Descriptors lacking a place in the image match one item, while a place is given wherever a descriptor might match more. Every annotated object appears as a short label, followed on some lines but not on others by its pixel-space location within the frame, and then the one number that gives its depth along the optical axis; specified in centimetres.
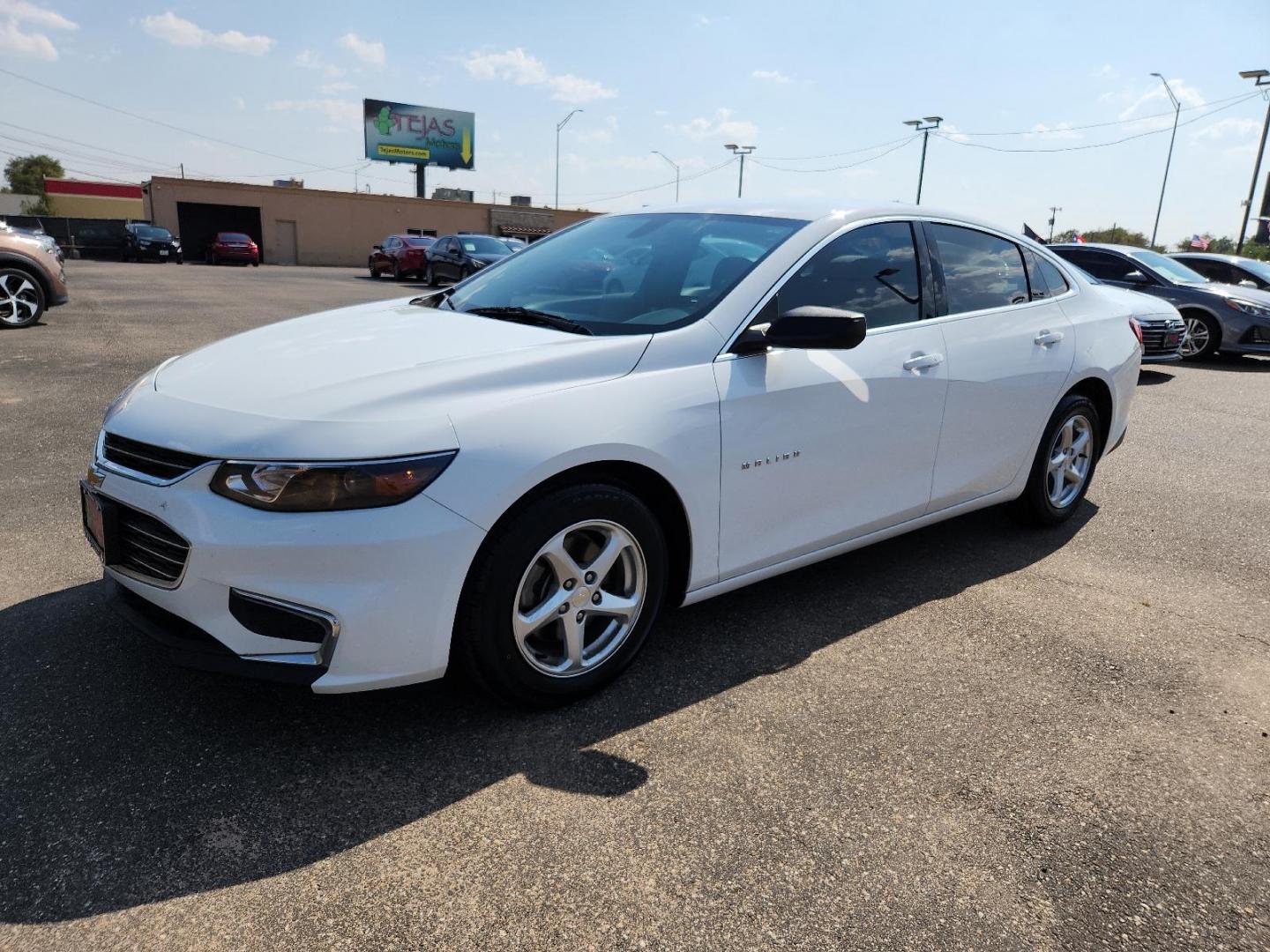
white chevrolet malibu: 247
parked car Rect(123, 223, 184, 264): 3675
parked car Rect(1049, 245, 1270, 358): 1260
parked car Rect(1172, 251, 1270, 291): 1425
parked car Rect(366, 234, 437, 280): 2912
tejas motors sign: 6084
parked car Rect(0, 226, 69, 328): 1160
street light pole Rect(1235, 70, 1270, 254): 2736
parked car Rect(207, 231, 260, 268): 3841
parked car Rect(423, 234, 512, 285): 2283
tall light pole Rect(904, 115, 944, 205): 3719
